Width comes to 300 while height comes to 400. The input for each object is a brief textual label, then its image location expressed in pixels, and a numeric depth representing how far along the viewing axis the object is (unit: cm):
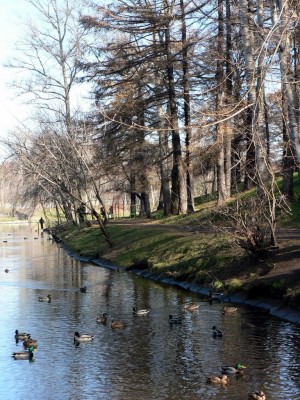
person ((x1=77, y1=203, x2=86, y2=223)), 5175
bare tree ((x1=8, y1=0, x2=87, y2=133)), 5250
